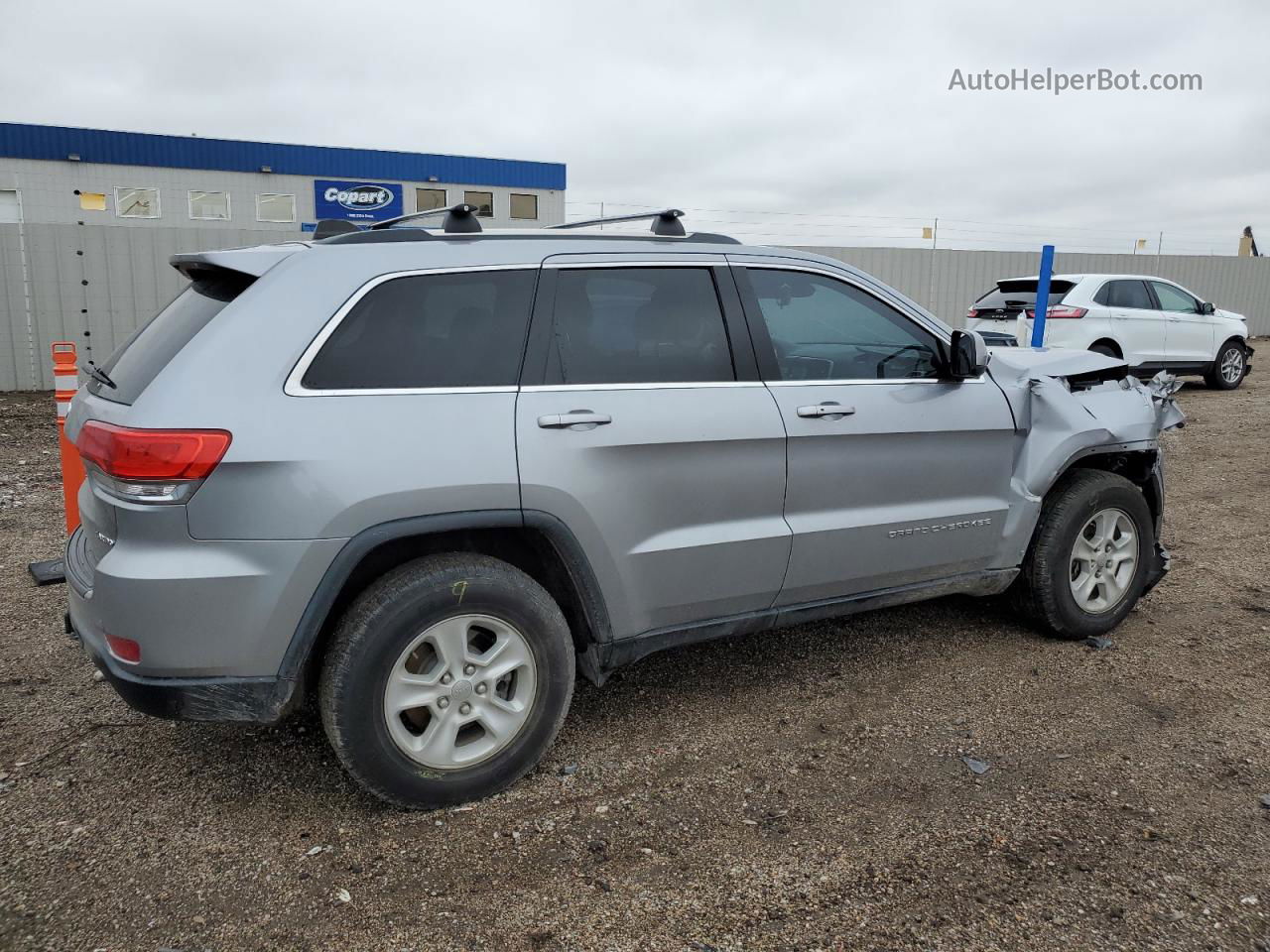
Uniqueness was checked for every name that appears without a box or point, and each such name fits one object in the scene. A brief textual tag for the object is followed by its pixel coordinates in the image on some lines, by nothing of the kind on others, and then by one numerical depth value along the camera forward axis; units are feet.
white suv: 38.93
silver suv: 8.70
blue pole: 32.99
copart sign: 80.28
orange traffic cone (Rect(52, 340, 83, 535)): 15.32
